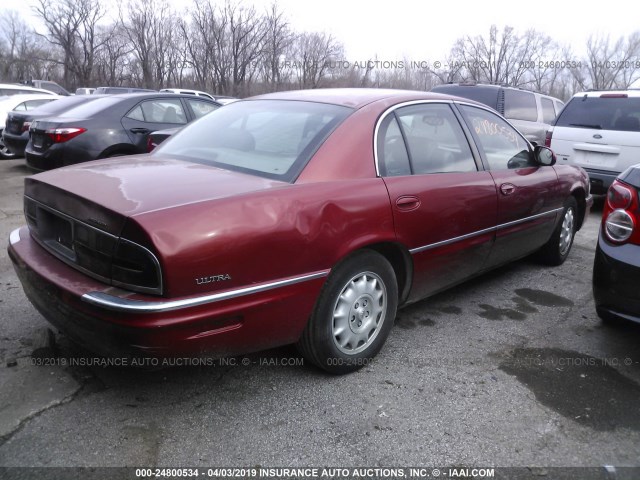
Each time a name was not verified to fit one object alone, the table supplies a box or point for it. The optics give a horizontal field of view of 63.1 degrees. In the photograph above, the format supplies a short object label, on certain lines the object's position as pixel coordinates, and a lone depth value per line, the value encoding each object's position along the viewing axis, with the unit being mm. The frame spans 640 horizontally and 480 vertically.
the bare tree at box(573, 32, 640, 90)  32938
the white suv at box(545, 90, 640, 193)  6781
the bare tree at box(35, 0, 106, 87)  47656
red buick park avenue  2156
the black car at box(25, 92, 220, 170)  6734
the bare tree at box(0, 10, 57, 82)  51281
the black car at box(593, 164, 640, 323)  2977
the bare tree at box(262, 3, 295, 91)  40094
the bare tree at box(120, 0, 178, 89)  47406
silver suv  9062
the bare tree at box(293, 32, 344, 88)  36750
